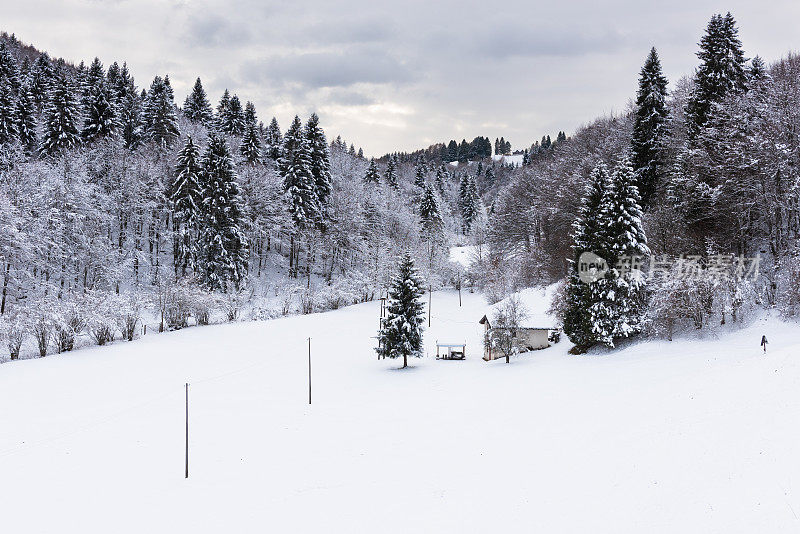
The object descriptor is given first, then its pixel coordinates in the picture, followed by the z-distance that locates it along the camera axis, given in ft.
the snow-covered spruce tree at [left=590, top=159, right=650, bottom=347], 101.50
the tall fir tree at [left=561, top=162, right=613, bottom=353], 104.88
